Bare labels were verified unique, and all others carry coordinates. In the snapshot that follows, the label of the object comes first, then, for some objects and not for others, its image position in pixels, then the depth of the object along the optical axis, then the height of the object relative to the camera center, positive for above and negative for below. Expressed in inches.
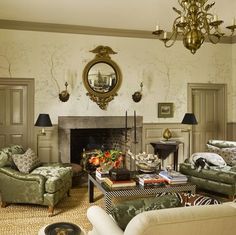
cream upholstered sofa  61.9 -21.4
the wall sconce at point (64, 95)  212.5 +16.8
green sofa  167.3 -31.0
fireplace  215.9 -11.9
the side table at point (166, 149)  225.3 -21.9
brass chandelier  123.4 +38.2
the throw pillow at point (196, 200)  78.0 -20.9
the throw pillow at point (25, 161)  162.4 -22.8
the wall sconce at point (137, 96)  229.0 +17.5
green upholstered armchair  150.7 -32.9
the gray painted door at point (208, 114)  252.7 +4.7
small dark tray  72.9 -26.6
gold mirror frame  220.8 +29.0
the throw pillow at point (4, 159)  160.1 -21.3
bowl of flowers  154.9 -21.3
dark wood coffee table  132.0 -31.7
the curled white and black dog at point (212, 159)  182.9 -23.7
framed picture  237.8 +7.4
